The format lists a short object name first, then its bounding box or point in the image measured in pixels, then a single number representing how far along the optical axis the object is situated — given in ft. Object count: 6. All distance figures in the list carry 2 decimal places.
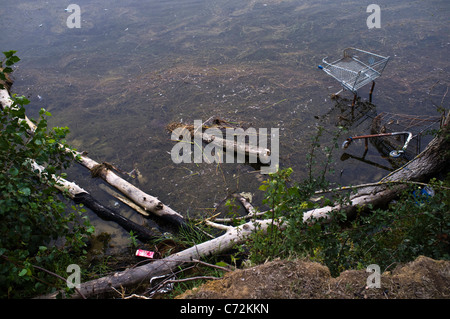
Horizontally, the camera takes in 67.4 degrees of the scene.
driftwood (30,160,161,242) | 15.17
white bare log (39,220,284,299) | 11.70
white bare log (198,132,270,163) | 18.60
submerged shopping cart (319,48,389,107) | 20.30
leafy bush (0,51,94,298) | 9.58
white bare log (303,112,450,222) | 14.03
